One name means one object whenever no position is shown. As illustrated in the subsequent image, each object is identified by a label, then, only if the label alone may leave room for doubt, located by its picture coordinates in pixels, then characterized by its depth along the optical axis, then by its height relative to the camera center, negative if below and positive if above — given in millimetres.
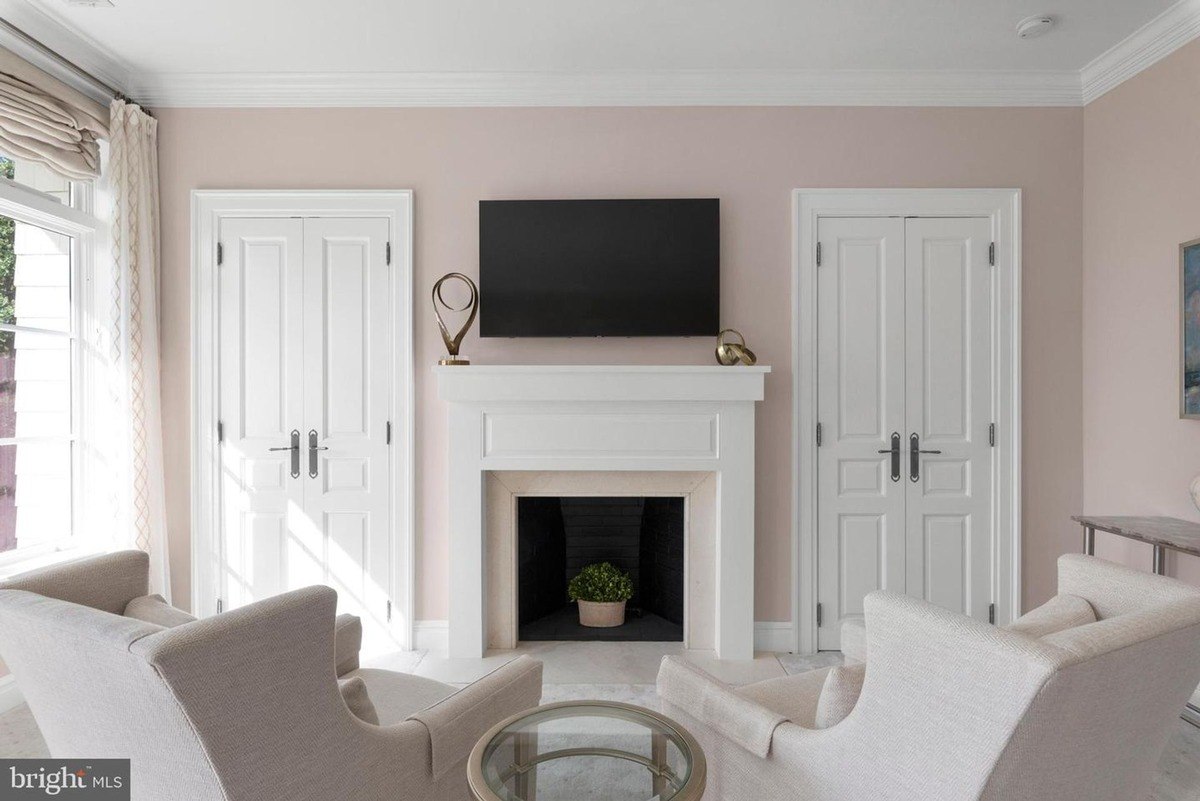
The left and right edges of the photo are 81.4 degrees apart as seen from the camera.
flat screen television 3385 +611
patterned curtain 3242 +358
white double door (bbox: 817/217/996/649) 3400 -96
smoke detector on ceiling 2855 +1515
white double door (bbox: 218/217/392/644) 3412 -3
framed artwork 2766 +254
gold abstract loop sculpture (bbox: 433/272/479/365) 3227 +331
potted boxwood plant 3596 -1048
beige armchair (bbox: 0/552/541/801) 1146 -541
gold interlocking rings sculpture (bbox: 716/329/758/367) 3268 +181
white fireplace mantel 3273 -287
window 2926 +164
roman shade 2750 +1151
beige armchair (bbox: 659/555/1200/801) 1152 -554
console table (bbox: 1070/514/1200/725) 2447 -525
